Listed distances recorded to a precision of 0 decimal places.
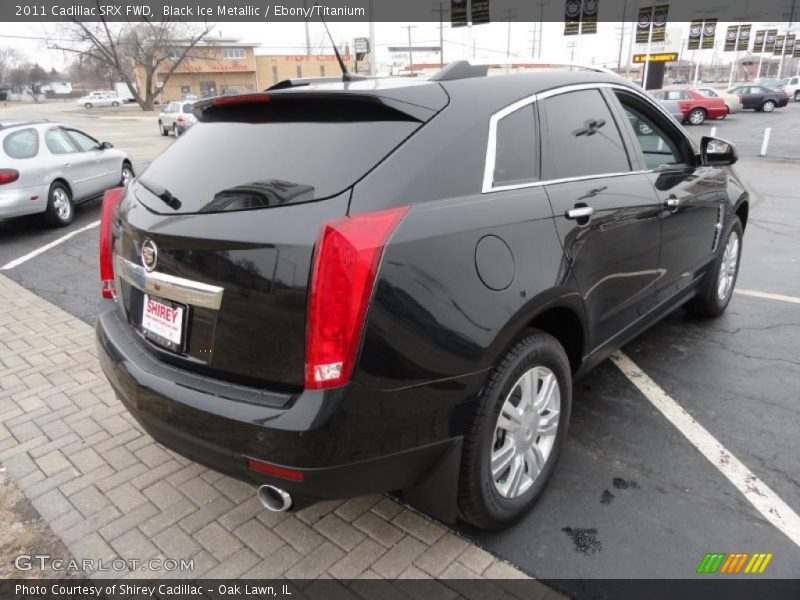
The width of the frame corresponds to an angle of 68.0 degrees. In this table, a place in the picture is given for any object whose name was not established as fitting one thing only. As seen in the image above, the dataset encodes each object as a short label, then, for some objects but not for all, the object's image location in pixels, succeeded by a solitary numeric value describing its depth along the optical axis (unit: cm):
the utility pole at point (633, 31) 3505
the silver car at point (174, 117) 2631
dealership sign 3481
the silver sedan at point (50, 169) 786
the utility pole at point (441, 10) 3378
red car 2882
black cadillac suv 186
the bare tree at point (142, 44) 5734
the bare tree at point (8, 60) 10600
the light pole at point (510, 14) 4773
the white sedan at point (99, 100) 6675
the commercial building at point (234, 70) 7181
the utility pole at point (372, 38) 2028
